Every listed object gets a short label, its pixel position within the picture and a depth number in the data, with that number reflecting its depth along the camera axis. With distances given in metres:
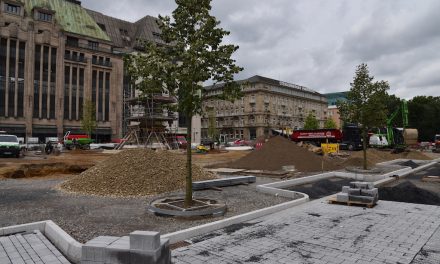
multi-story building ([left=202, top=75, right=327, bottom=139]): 93.19
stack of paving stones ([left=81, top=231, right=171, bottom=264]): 5.04
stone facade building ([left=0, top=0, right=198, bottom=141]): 55.84
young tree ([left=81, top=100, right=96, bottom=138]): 58.09
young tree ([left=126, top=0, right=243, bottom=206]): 9.30
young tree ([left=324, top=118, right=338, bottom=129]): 98.88
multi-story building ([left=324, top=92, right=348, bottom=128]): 136.88
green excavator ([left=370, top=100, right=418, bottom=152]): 45.16
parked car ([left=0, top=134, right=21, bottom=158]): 30.23
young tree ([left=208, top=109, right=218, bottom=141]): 84.01
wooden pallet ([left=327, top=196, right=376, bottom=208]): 10.88
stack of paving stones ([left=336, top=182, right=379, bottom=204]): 11.07
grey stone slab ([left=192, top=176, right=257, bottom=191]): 14.24
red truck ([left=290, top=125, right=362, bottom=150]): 48.44
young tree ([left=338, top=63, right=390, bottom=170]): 20.72
